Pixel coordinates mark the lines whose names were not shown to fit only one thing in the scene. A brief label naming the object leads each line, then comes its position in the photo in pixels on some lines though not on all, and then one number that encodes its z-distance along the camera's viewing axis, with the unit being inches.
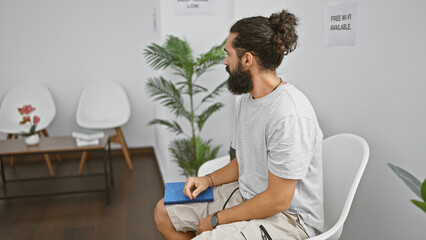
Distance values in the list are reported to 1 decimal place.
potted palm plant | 106.9
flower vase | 134.0
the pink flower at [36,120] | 138.2
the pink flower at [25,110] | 136.1
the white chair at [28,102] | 172.6
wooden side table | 126.9
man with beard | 55.7
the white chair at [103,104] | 176.2
